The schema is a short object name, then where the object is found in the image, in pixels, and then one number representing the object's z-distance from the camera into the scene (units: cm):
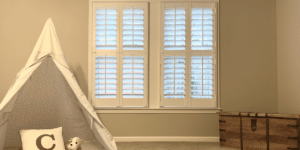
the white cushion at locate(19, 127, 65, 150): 274
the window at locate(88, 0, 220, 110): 378
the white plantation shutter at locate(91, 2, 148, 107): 376
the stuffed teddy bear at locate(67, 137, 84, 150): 274
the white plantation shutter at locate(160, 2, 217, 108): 378
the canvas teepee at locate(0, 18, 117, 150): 277
